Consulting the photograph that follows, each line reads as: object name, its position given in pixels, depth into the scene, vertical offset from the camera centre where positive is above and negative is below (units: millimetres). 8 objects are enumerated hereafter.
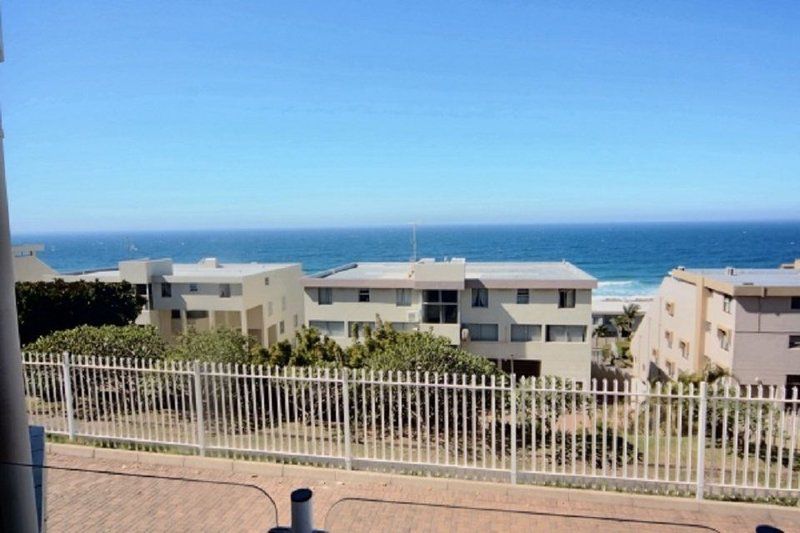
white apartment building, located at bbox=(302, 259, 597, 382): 25469 -4446
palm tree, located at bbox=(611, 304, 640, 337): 46688 -9104
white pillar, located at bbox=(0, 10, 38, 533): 2902 -993
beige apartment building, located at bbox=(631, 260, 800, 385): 21922 -4802
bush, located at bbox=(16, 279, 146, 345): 19594 -3255
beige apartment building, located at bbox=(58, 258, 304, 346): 29516 -4134
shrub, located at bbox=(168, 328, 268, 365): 9492 -2235
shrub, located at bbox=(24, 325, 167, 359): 9695 -2124
